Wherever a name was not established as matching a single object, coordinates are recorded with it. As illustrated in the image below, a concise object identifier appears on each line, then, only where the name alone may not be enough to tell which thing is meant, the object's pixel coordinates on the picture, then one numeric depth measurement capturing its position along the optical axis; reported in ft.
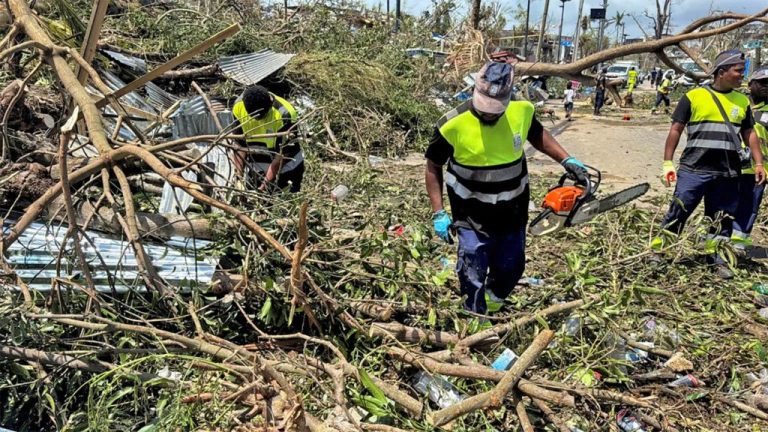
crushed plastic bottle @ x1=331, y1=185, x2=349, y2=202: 15.44
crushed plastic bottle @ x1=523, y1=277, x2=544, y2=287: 11.75
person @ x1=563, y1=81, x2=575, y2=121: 48.75
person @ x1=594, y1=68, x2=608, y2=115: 51.77
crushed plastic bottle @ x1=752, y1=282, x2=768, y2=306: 11.32
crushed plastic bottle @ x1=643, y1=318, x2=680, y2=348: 9.17
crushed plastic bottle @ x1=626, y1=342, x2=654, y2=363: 8.79
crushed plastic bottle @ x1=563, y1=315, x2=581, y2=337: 8.41
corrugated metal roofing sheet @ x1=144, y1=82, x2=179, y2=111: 22.40
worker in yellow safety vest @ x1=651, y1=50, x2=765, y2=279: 12.10
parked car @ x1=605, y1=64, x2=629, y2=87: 102.70
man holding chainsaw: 8.86
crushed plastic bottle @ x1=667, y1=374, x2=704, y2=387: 8.32
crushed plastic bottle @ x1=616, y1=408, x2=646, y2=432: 7.32
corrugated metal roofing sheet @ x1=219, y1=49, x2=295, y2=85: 25.17
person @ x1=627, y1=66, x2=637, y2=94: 66.18
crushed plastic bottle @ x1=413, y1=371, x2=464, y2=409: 7.01
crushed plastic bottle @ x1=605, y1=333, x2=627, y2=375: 8.33
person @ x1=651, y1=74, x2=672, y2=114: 57.21
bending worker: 12.69
